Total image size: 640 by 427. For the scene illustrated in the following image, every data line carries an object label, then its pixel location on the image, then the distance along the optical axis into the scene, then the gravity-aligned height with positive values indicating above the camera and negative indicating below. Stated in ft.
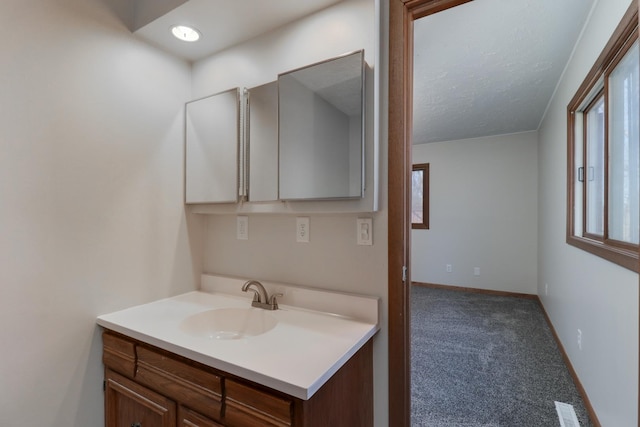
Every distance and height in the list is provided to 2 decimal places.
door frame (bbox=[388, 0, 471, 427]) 3.84 +0.22
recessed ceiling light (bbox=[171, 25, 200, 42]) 4.65 +2.84
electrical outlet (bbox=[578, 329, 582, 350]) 6.82 -2.95
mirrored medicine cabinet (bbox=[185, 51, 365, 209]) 3.93 +1.11
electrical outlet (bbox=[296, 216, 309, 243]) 4.64 -0.28
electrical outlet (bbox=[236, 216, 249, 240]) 5.29 -0.29
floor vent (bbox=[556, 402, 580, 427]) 5.74 -4.10
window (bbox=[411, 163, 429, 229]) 16.43 +0.88
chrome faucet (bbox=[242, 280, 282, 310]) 4.63 -1.37
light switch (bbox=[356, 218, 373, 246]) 4.07 -0.27
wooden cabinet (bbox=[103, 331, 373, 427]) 2.83 -2.01
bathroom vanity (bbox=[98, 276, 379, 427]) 2.84 -1.68
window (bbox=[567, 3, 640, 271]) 4.68 +1.18
